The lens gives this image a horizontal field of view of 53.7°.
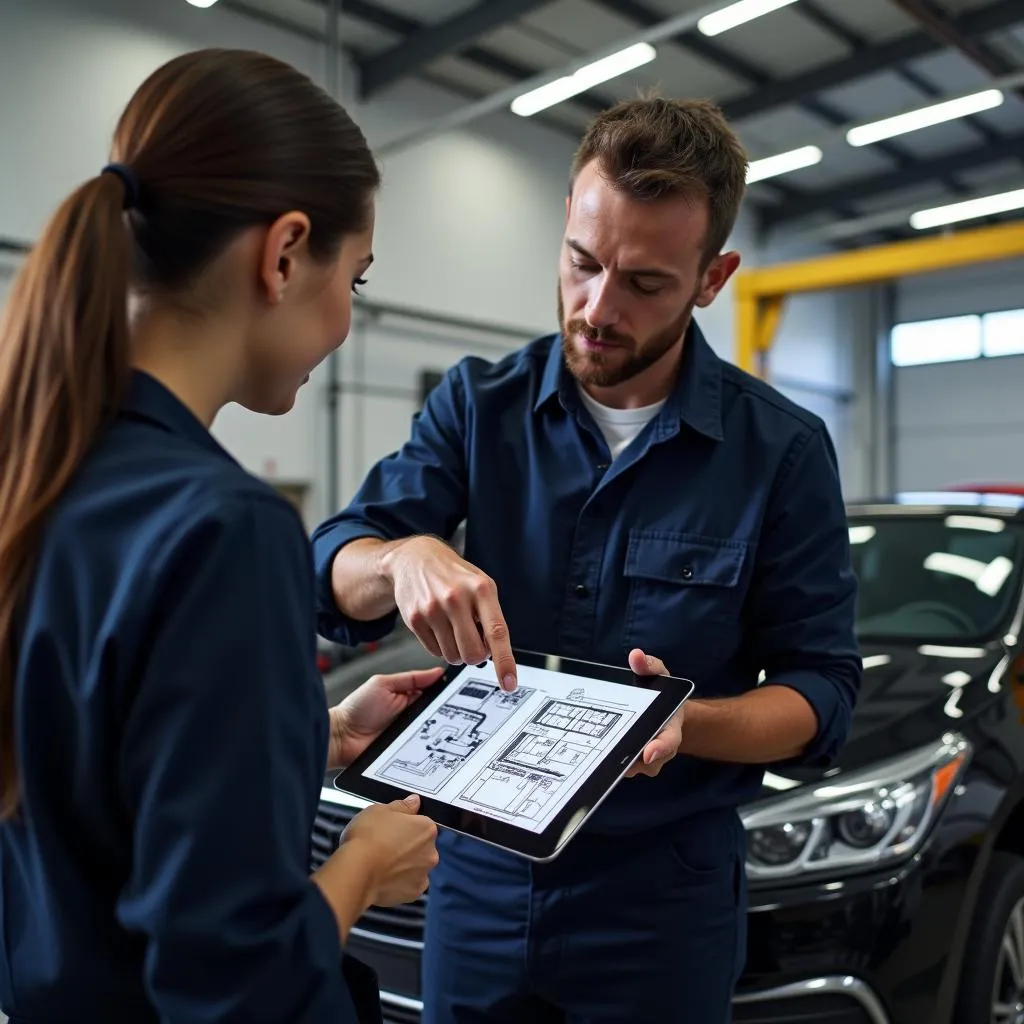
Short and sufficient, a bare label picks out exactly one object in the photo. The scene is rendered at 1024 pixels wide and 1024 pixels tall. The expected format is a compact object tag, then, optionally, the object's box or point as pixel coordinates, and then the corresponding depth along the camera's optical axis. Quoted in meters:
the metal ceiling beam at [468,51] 7.65
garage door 13.26
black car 1.77
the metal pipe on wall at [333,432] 8.04
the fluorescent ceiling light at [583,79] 6.80
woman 0.68
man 1.32
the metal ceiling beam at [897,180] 10.81
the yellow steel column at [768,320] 8.61
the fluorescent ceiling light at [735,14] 6.04
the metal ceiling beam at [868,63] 7.42
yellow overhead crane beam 7.81
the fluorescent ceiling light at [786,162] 9.08
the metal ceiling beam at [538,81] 6.08
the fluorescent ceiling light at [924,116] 7.64
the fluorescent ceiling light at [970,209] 9.52
